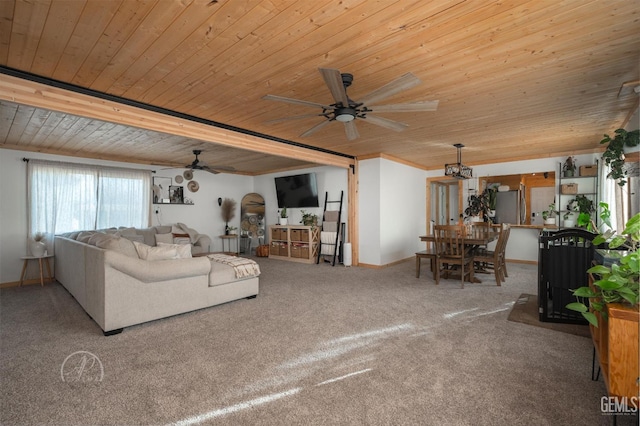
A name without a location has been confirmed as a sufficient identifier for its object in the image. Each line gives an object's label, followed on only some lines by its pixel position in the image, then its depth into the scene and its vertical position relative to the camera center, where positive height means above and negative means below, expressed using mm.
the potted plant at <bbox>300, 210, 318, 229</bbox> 7574 -174
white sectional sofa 3043 -814
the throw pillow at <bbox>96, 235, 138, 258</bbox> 3191 -355
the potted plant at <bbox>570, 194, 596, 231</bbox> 5783 +136
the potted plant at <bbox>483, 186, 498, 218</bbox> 7321 +342
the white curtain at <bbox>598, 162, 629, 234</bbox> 4176 +205
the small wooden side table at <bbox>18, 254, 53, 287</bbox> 5195 -907
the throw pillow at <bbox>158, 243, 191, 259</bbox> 3736 -475
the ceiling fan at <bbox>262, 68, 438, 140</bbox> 2148 +917
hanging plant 3240 +702
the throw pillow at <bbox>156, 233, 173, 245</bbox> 6207 -532
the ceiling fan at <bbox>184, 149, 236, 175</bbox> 5979 +936
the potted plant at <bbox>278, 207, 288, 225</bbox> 8164 -133
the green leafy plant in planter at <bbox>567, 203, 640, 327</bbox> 1423 -339
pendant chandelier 5871 +815
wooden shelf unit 7320 -769
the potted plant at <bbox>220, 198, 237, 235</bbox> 8610 +33
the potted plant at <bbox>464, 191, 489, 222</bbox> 6945 +94
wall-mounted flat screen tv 7793 +580
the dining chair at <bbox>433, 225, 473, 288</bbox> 4797 -620
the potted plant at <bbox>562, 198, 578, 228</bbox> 6087 -20
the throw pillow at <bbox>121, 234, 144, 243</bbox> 5906 -496
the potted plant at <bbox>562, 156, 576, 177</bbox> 6027 +891
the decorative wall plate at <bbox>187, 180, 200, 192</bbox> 7855 +685
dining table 4762 -427
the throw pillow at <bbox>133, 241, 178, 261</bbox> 3516 -475
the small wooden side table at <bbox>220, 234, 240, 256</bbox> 8086 -724
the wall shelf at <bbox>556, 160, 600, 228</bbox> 5906 +437
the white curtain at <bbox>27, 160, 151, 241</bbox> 5559 +312
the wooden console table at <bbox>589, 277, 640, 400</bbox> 1385 -643
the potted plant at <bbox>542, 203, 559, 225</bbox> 6441 -64
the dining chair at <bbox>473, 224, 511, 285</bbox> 4814 -739
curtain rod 5471 +953
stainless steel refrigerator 7149 +121
